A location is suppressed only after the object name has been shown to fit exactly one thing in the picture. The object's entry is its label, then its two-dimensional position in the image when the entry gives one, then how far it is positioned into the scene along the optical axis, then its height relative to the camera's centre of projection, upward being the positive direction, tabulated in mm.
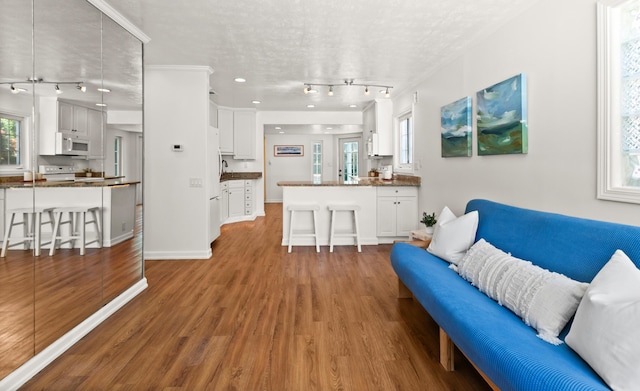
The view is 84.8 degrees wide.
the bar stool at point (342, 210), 4977 -339
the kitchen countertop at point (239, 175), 7273 +341
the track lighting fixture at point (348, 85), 5203 +1623
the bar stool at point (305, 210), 4902 -333
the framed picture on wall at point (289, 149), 11625 +1392
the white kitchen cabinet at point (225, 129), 7531 +1346
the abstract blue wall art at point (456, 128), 3555 +695
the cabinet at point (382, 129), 6457 +1153
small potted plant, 4125 -361
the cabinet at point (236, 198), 7487 -159
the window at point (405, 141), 5715 +869
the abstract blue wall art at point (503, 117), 2691 +625
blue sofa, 1291 -596
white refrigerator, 4664 +128
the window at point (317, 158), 11586 +1098
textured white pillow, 1571 -499
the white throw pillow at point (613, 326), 1159 -483
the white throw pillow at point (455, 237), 2744 -366
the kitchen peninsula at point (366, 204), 5266 -195
